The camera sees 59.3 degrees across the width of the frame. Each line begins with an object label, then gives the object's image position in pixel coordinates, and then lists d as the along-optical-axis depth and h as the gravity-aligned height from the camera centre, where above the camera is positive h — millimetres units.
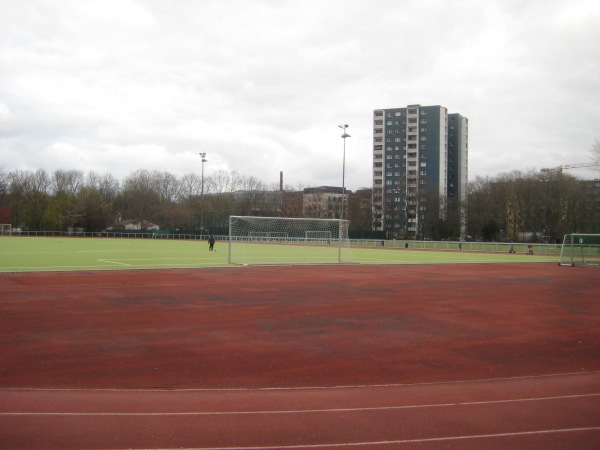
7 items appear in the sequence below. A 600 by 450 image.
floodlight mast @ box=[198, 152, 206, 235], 70819 +4283
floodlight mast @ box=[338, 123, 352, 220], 57216 +10535
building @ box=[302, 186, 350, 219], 103125 +5273
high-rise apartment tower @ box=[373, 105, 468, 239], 117163 +19396
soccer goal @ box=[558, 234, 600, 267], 33512 -1240
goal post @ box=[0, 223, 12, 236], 84150 -672
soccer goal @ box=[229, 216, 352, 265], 34594 -746
